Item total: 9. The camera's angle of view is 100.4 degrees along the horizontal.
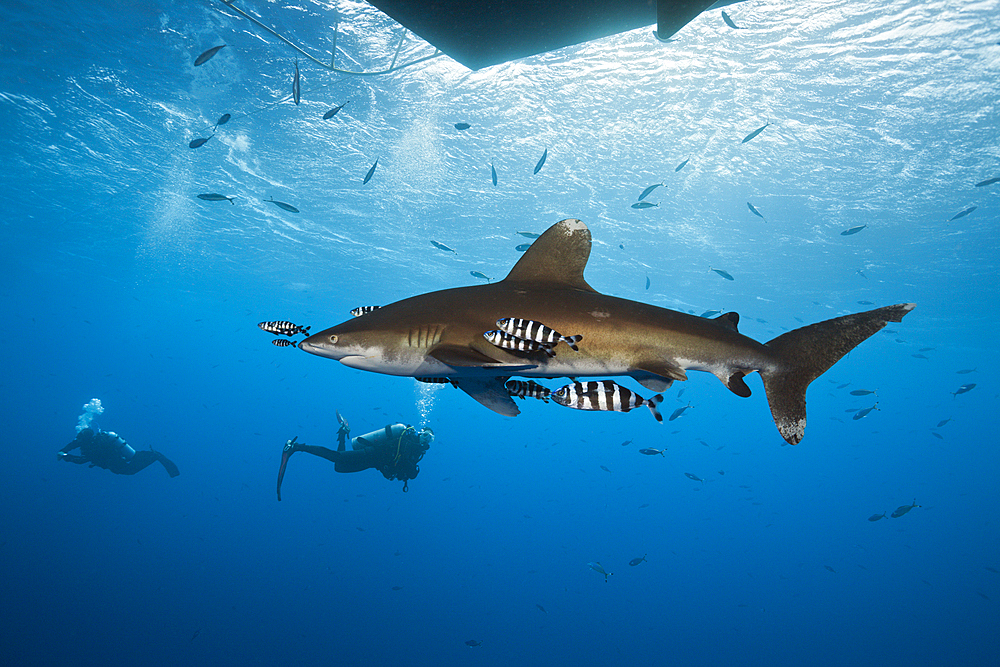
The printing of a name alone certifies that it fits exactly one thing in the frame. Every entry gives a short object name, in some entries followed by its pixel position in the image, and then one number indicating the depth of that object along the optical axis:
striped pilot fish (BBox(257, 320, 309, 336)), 3.23
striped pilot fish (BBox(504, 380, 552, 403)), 2.27
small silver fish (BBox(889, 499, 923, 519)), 11.95
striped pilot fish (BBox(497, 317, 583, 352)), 1.86
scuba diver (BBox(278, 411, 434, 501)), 11.08
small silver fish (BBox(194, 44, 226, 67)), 7.86
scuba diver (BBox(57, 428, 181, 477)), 16.53
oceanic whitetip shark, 2.10
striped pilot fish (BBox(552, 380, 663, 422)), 1.77
